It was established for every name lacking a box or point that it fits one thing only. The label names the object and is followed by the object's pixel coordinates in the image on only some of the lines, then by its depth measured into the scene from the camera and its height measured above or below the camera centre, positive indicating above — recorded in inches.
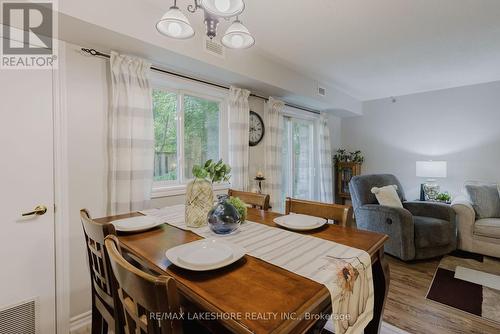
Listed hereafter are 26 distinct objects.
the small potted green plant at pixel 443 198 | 139.0 -19.6
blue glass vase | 47.5 -10.8
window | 92.1 +12.8
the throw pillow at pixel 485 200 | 115.8 -17.5
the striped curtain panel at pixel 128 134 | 72.7 +10.0
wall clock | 122.1 +19.4
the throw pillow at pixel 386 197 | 117.2 -16.2
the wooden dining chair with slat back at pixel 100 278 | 39.5 -20.9
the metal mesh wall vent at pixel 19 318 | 57.4 -38.6
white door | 57.4 -8.0
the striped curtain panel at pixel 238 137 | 107.3 +13.0
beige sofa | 105.8 -31.0
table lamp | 137.8 -5.3
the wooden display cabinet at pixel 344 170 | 180.2 -3.8
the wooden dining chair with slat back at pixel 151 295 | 22.9 -13.4
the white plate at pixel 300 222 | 50.7 -13.0
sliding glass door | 150.3 +4.8
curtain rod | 70.6 +35.3
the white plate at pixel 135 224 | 49.5 -13.0
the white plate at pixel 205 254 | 33.4 -13.9
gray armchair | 103.1 -28.4
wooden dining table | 24.3 -15.5
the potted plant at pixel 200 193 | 53.5 -6.4
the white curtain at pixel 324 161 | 165.5 +2.9
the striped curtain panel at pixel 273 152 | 124.6 +7.0
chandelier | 43.7 +30.2
